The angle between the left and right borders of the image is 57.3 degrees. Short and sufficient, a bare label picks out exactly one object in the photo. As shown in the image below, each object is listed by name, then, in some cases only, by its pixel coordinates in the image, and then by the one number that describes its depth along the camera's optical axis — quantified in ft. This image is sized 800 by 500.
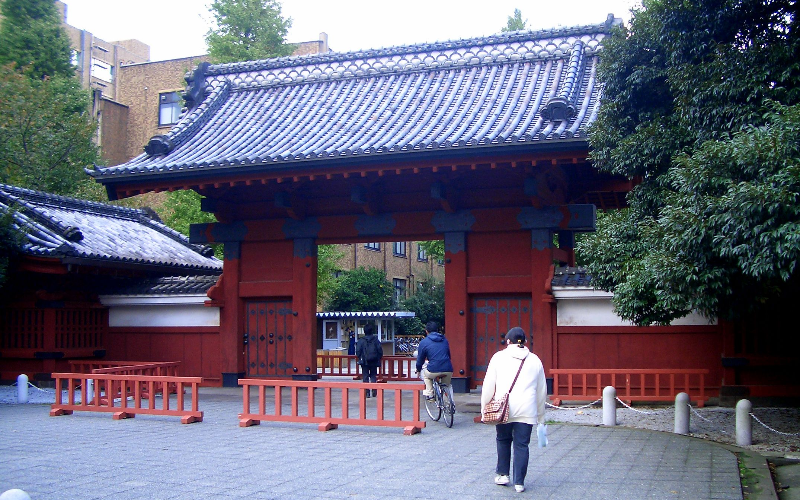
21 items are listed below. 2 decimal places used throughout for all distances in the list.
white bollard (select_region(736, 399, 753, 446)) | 33.53
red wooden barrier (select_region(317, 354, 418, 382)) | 63.31
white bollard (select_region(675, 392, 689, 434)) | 36.11
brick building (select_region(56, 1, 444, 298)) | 141.69
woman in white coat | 24.50
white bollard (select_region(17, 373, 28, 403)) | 51.26
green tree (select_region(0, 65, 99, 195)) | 85.81
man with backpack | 51.85
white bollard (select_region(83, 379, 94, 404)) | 44.54
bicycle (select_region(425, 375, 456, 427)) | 38.99
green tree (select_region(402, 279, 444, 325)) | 136.46
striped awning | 110.42
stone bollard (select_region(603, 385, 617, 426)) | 39.24
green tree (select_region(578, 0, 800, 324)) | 24.61
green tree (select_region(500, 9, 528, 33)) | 110.88
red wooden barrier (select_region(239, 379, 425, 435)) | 36.42
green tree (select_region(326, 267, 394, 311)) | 123.13
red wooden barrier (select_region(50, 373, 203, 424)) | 40.50
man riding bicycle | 40.47
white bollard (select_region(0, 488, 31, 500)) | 14.19
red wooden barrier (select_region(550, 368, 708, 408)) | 44.85
